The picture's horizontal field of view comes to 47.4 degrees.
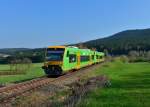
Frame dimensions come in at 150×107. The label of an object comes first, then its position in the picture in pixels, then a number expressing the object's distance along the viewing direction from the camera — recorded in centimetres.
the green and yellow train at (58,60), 1619
